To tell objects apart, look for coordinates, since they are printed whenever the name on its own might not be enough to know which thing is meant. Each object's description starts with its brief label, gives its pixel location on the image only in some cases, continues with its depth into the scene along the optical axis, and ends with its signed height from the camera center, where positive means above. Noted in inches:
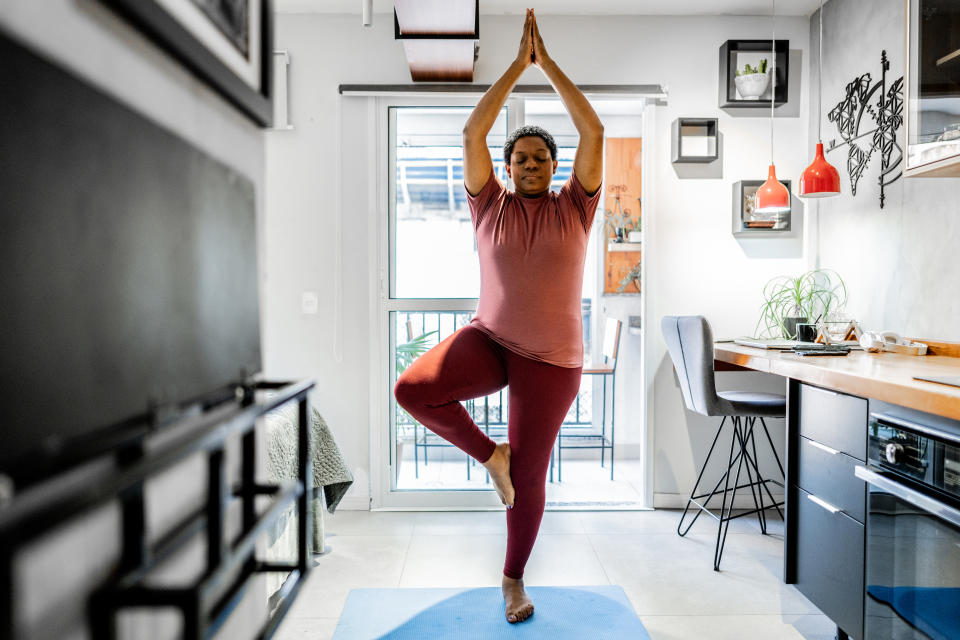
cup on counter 95.7 -4.1
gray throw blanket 83.3 -23.8
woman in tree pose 74.5 -4.4
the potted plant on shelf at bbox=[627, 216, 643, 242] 161.9 +21.0
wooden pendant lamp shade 88.1 +46.1
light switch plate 119.3 +1.0
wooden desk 59.0 -17.1
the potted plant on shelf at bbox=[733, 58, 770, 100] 115.7 +46.0
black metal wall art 94.6 +33.0
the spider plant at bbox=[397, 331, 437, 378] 121.7 -9.6
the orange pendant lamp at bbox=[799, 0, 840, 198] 92.4 +20.9
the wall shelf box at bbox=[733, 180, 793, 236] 117.6 +18.6
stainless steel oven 48.8 -20.9
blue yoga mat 71.6 -41.1
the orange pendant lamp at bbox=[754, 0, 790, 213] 101.0 +19.8
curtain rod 115.6 +44.3
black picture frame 23.8 +12.4
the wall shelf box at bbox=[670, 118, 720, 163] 116.6 +34.5
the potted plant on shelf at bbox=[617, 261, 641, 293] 161.9 +8.3
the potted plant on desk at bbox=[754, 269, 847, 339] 110.8 +1.6
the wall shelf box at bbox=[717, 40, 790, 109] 116.5 +50.4
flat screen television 17.5 +1.4
